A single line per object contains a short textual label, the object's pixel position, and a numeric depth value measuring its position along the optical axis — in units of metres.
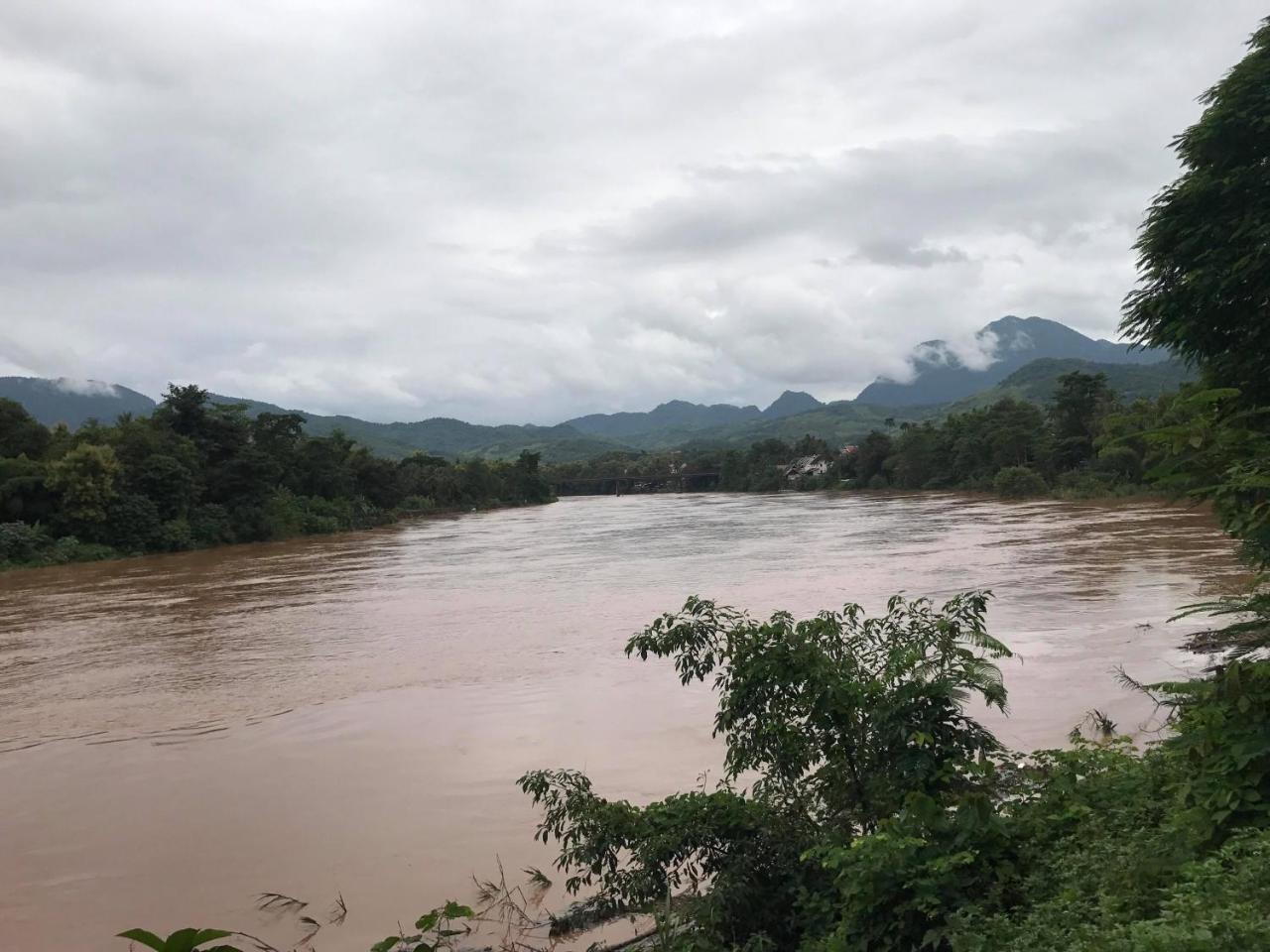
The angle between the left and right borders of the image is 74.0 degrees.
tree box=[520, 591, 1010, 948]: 4.57
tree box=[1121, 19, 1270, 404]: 6.64
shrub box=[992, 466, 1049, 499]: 51.09
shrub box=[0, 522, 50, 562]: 32.03
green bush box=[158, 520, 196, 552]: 37.38
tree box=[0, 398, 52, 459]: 39.16
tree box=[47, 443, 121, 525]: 34.50
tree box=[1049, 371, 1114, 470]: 51.78
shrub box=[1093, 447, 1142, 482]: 44.00
